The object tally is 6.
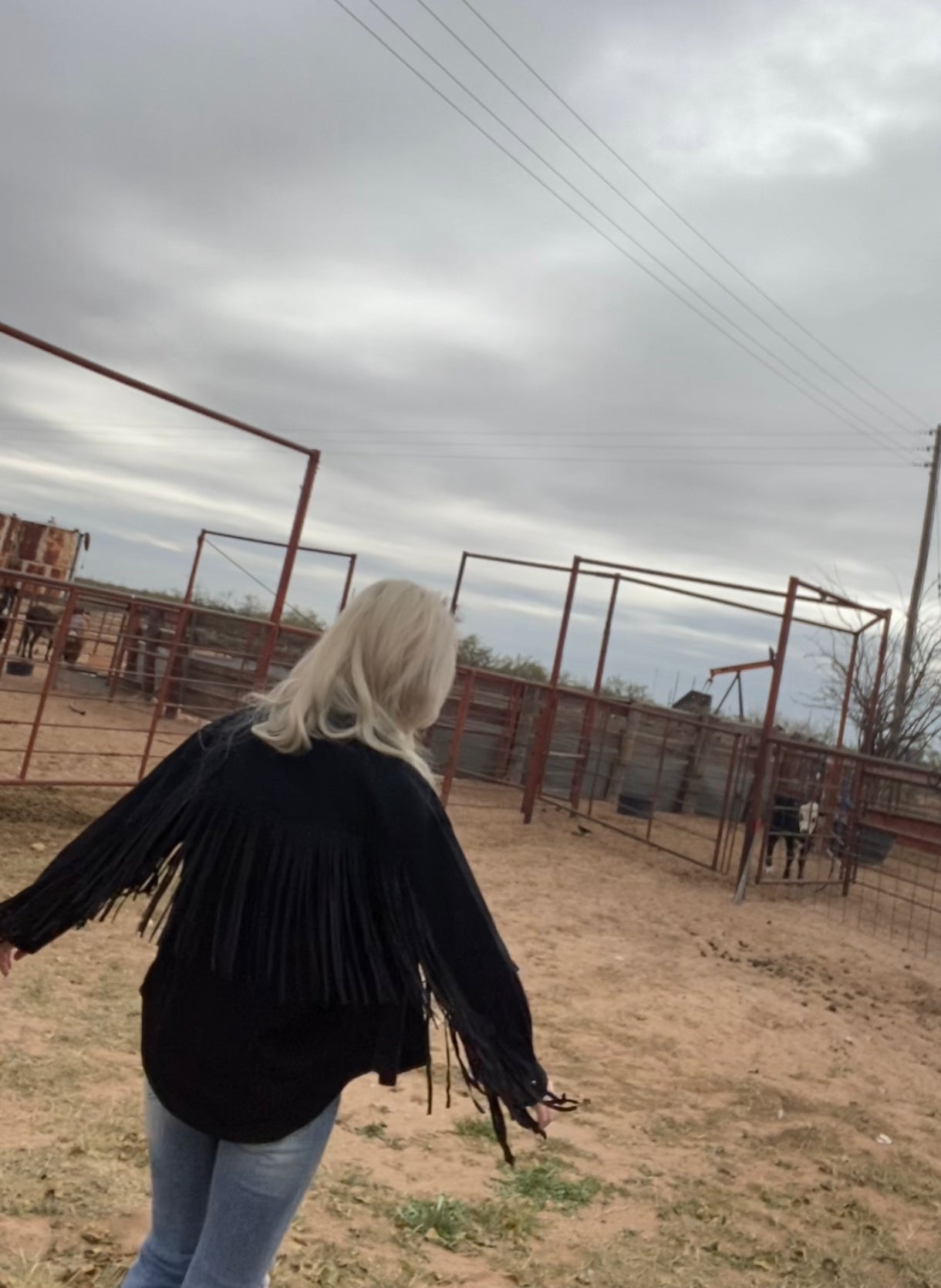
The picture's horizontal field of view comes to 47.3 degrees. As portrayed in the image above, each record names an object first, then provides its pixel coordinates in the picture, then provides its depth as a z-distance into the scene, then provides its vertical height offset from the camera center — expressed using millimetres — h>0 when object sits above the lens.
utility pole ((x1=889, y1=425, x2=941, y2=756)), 17828 +3752
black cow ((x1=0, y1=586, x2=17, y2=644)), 8297 +318
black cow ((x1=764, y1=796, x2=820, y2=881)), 10047 -291
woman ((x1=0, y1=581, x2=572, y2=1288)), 1679 -383
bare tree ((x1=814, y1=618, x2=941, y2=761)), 17531 +1646
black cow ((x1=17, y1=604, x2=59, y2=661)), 16766 +115
